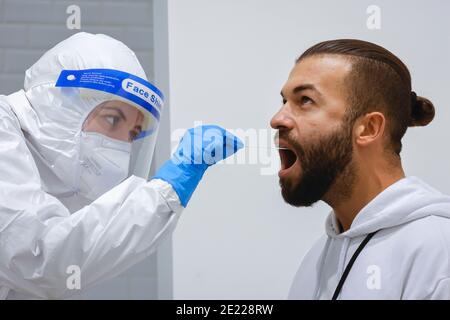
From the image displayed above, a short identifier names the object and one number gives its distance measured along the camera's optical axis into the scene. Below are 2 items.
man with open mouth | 1.51
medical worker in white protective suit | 1.60
